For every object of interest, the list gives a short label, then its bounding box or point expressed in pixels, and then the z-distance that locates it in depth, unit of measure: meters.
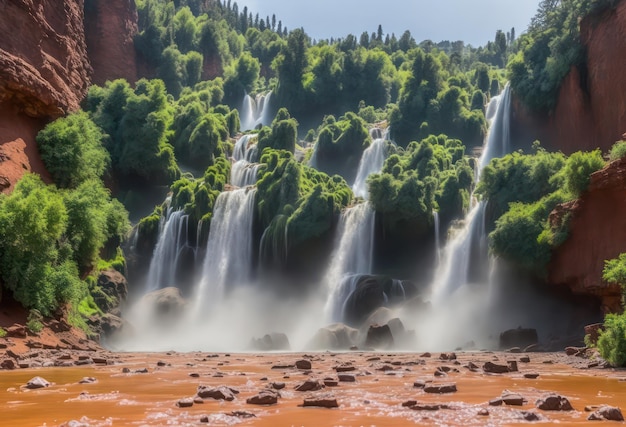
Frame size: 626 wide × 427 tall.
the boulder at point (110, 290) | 39.38
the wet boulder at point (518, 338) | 31.58
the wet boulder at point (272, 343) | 34.53
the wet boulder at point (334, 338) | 33.76
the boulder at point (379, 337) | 32.84
